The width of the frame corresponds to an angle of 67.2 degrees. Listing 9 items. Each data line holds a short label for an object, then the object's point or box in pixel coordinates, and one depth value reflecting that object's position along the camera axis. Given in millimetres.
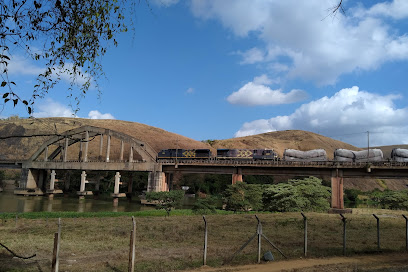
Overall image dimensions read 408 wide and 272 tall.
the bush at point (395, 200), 64562
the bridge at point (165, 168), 58500
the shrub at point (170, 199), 47256
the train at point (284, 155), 61578
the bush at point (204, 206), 44188
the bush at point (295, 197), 46969
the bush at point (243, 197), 50812
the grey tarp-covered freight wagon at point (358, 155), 61781
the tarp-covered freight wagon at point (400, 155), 58188
